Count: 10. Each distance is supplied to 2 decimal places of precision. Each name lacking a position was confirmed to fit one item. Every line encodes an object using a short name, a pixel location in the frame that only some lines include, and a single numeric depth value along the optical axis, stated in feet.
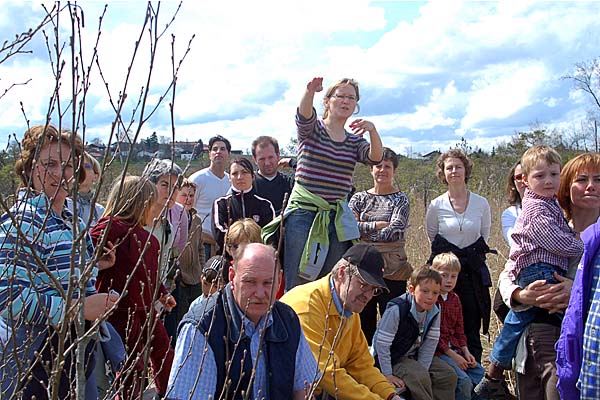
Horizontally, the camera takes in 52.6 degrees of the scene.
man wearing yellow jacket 10.11
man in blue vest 7.80
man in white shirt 17.71
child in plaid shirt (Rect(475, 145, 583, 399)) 10.50
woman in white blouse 15.14
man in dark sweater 16.33
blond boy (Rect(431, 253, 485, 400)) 14.15
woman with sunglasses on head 6.96
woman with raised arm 12.87
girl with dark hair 15.21
